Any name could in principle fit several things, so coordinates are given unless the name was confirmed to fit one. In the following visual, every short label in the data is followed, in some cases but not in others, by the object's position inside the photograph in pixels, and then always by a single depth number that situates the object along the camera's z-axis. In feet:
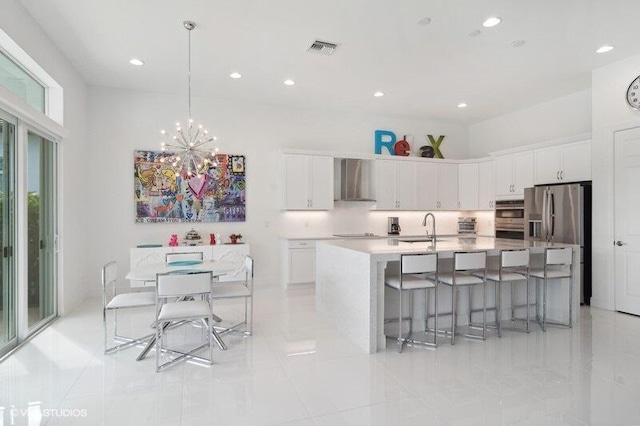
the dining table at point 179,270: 11.12
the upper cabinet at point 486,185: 22.62
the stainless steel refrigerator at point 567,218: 16.85
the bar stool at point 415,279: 11.48
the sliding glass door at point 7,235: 11.22
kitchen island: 11.43
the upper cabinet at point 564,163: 17.20
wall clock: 14.89
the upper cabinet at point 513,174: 20.13
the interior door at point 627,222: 15.03
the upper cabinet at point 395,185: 23.06
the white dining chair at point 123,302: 11.50
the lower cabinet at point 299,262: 20.36
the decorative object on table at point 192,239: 19.40
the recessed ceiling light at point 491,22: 12.09
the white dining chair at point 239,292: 12.84
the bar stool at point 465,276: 12.10
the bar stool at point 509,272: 12.69
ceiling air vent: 13.88
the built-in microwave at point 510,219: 20.31
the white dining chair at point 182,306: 10.05
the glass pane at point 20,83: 11.57
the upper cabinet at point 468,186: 23.98
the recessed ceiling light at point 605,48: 14.11
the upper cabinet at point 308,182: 20.89
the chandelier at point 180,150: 19.48
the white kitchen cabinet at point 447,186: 24.54
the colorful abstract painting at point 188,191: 19.47
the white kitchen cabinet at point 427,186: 24.00
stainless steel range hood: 23.17
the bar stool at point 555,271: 13.53
